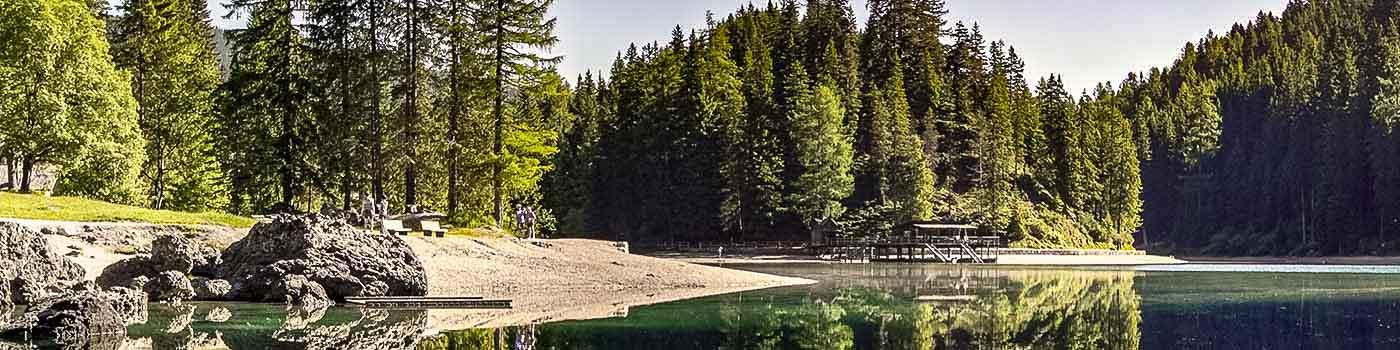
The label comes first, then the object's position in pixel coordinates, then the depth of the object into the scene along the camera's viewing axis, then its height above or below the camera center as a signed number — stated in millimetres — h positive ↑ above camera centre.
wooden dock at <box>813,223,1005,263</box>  91750 -916
